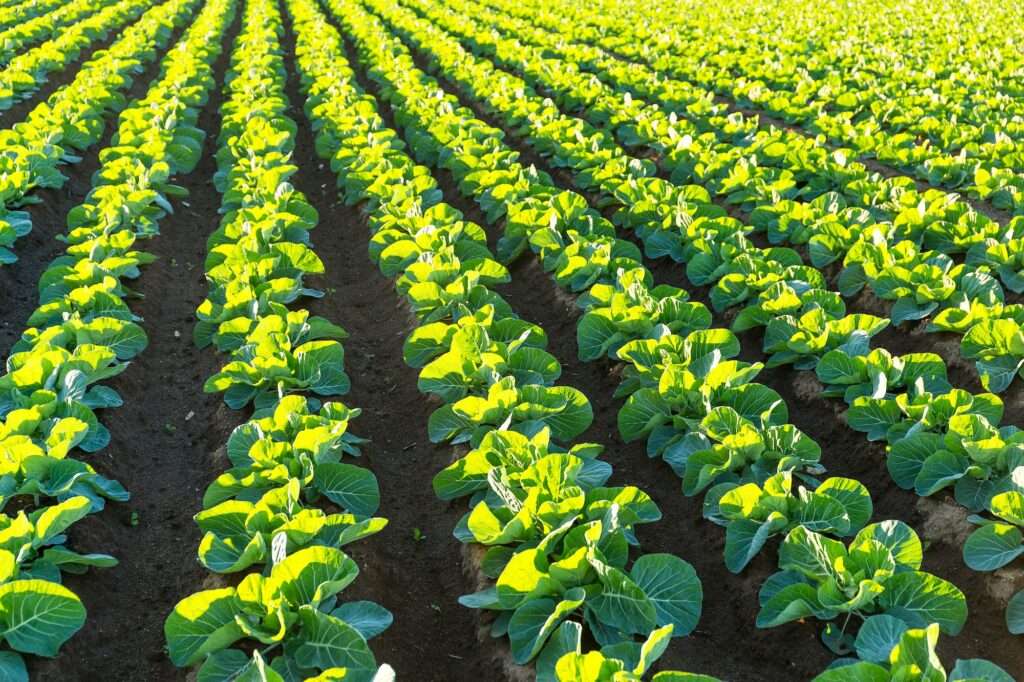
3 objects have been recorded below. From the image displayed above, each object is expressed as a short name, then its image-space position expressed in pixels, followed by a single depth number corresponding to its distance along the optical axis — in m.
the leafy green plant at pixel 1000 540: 4.27
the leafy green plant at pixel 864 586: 3.85
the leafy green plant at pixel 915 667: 3.21
